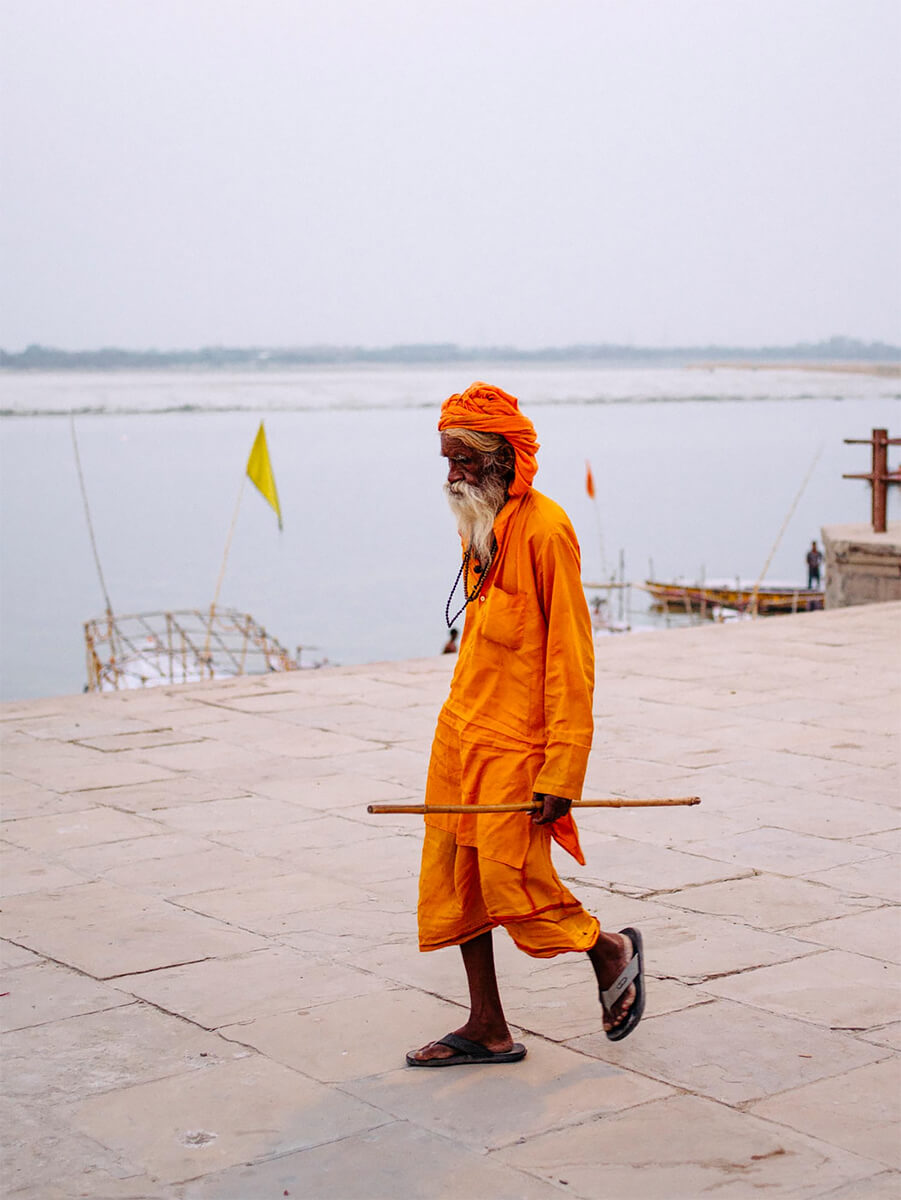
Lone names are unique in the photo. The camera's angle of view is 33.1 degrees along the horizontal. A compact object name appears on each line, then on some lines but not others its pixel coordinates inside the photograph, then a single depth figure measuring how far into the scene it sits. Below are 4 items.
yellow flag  17.67
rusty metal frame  12.27
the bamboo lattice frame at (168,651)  14.31
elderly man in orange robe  3.14
